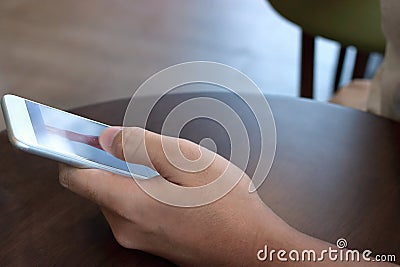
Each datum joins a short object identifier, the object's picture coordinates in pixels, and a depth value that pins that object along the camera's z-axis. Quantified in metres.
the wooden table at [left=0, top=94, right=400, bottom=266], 1.03
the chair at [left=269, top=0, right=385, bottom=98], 2.00
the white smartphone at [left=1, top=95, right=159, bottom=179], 0.96
